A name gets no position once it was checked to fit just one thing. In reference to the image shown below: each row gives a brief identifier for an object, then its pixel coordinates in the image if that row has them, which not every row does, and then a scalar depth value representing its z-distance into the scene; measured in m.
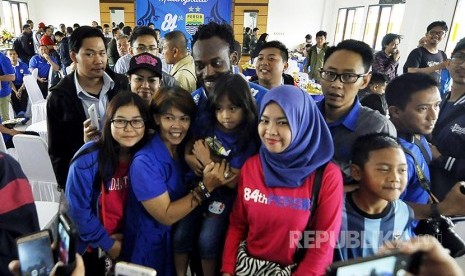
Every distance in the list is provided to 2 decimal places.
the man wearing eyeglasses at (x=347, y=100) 1.44
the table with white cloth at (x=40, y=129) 3.23
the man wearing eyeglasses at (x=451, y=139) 1.80
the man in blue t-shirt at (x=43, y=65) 6.18
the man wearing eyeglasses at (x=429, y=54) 4.28
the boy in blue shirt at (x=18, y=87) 5.74
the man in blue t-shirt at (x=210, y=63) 1.74
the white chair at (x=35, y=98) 4.66
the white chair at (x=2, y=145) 2.45
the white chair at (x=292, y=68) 6.44
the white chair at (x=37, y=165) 2.38
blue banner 12.82
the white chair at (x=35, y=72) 6.12
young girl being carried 1.47
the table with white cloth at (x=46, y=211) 1.81
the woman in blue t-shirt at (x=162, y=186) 1.40
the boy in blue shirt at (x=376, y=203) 1.26
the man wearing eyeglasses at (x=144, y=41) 2.96
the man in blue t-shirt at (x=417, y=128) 1.37
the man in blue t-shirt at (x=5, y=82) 4.53
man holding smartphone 1.94
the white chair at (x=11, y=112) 5.96
